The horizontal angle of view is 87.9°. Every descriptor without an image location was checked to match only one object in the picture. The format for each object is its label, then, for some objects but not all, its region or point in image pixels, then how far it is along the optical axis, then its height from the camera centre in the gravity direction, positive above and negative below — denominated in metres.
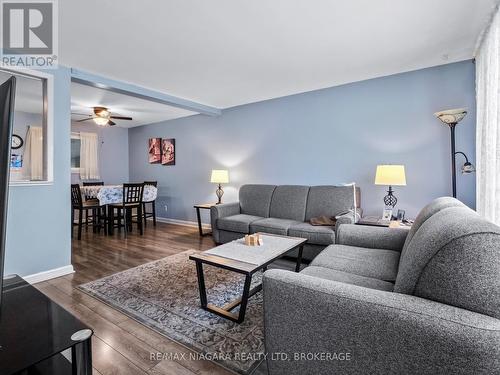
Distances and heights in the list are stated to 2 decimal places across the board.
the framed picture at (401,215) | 3.02 -0.33
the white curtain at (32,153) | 4.52 +0.67
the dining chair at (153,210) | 5.50 -0.48
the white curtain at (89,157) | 6.06 +0.75
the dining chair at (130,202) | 4.69 -0.26
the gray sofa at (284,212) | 3.14 -0.36
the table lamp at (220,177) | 4.66 +0.20
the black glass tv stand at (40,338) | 0.76 -0.48
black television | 0.47 +0.08
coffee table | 1.87 -0.55
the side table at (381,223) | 2.72 -0.39
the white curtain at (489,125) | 1.80 +0.49
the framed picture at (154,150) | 6.22 +0.92
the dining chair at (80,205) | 4.59 -0.30
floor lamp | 2.57 +0.65
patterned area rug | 1.65 -0.99
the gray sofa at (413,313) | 0.82 -0.45
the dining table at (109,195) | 4.68 -0.12
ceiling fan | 4.59 +1.30
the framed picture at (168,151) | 5.95 +0.85
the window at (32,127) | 2.78 +1.02
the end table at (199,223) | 4.54 -0.64
